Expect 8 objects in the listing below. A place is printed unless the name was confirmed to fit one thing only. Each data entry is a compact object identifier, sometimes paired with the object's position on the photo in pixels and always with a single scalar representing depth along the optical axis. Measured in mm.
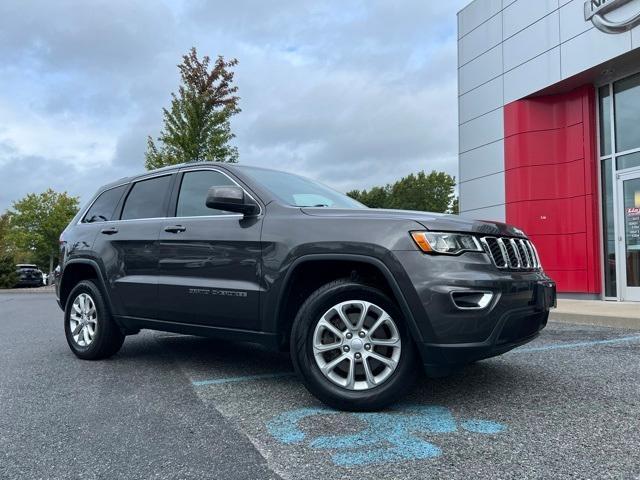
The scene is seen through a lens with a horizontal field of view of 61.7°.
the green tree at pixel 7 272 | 27750
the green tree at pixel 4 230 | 29630
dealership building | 11133
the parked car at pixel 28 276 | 29706
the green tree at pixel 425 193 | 61375
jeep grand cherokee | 3150
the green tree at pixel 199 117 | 17172
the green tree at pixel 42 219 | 43531
